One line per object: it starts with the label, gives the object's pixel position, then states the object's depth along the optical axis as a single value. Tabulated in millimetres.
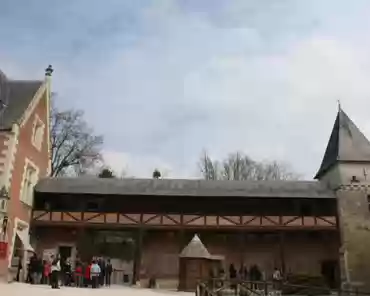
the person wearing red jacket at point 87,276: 16469
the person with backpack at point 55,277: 14241
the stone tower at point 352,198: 21141
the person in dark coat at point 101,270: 17672
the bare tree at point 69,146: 29594
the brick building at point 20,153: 17609
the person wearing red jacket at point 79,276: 16875
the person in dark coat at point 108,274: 18794
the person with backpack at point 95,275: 16172
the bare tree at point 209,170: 40781
